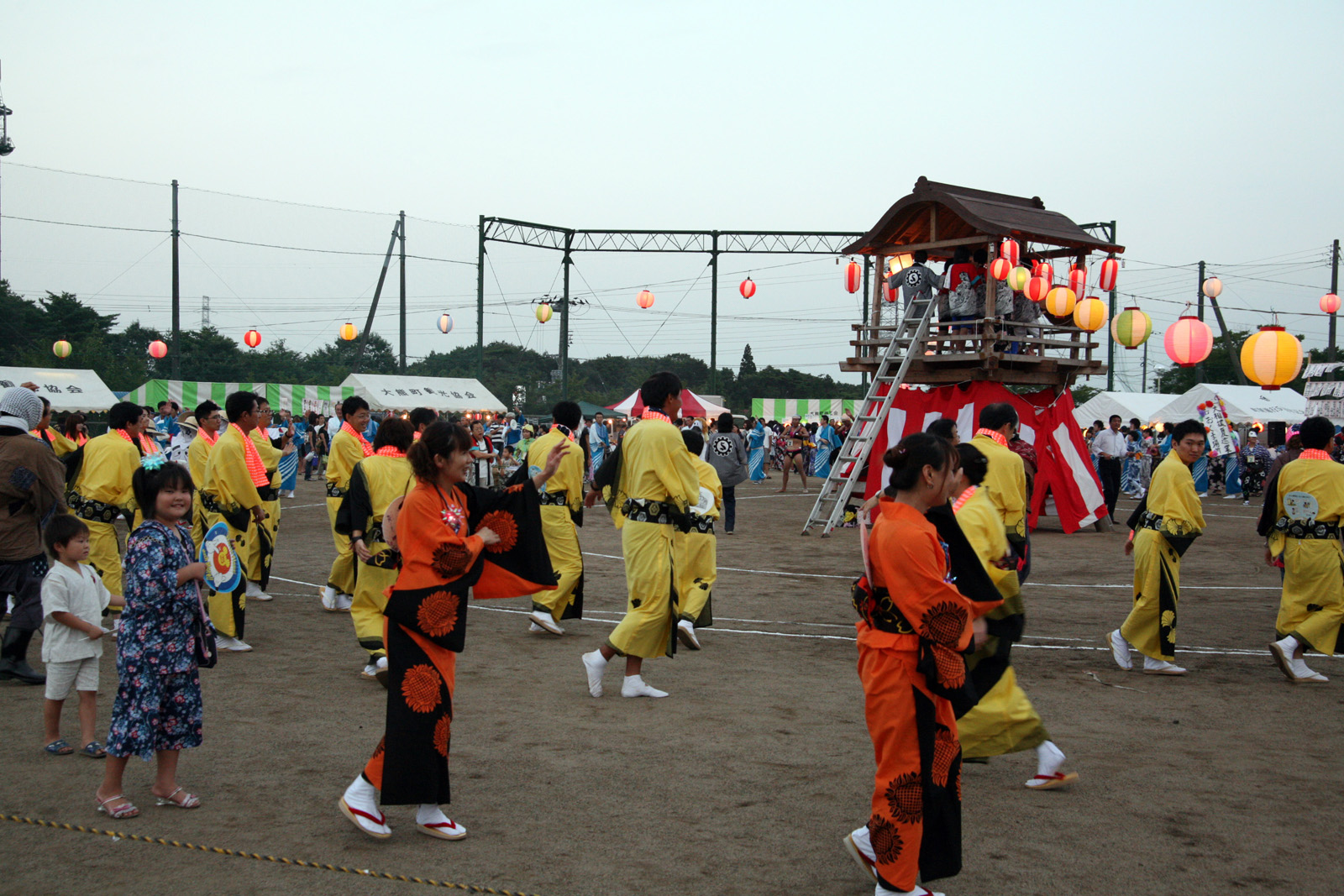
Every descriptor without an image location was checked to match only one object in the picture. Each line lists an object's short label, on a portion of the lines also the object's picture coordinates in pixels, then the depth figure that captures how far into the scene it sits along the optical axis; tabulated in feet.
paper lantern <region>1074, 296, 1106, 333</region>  49.88
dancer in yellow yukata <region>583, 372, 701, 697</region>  20.03
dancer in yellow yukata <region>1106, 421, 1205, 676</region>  22.17
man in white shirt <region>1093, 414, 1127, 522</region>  60.49
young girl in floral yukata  13.47
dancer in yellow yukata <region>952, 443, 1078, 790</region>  14.20
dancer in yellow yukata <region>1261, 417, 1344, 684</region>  21.94
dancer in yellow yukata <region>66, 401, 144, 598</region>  24.68
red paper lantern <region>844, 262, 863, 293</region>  58.23
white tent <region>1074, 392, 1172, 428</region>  98.89
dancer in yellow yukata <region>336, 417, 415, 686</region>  21.43
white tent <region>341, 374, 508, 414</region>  98.53
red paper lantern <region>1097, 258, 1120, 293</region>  52.84
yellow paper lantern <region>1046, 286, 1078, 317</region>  49.55
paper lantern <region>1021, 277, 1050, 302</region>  48.93
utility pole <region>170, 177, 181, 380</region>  96.43
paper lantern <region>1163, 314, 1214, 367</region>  38.78
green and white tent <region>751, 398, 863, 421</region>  131.54
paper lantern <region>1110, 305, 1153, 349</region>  46.01
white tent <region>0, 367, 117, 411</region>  81.41
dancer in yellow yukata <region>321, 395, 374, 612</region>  27.25
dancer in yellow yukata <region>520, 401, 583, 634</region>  26.78
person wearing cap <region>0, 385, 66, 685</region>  19.47
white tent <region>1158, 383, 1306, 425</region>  89.51
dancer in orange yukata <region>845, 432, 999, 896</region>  10.91
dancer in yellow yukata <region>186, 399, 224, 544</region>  25.09
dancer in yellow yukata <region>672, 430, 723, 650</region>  24.45
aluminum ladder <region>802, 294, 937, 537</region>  50.93
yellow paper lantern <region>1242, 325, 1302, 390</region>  33.86
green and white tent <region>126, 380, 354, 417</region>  89.30
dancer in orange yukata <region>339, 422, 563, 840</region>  12.82
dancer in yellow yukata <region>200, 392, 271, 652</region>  23.67
